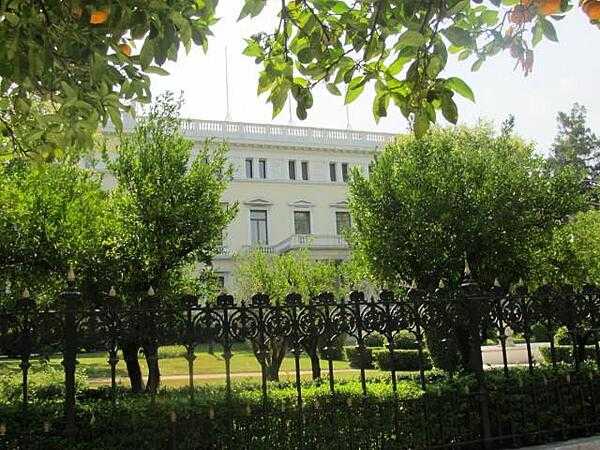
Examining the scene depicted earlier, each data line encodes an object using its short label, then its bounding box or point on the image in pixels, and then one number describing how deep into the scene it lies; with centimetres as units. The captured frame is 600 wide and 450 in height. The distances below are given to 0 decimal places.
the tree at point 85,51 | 342
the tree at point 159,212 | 1271
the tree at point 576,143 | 5444
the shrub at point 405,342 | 2811
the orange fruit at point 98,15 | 327
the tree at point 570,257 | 1923
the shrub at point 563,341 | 2196
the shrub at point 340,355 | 2749
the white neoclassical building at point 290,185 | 3997
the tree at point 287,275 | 2242
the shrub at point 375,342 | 3225
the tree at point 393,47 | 321
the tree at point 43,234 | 1200
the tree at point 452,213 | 1706
